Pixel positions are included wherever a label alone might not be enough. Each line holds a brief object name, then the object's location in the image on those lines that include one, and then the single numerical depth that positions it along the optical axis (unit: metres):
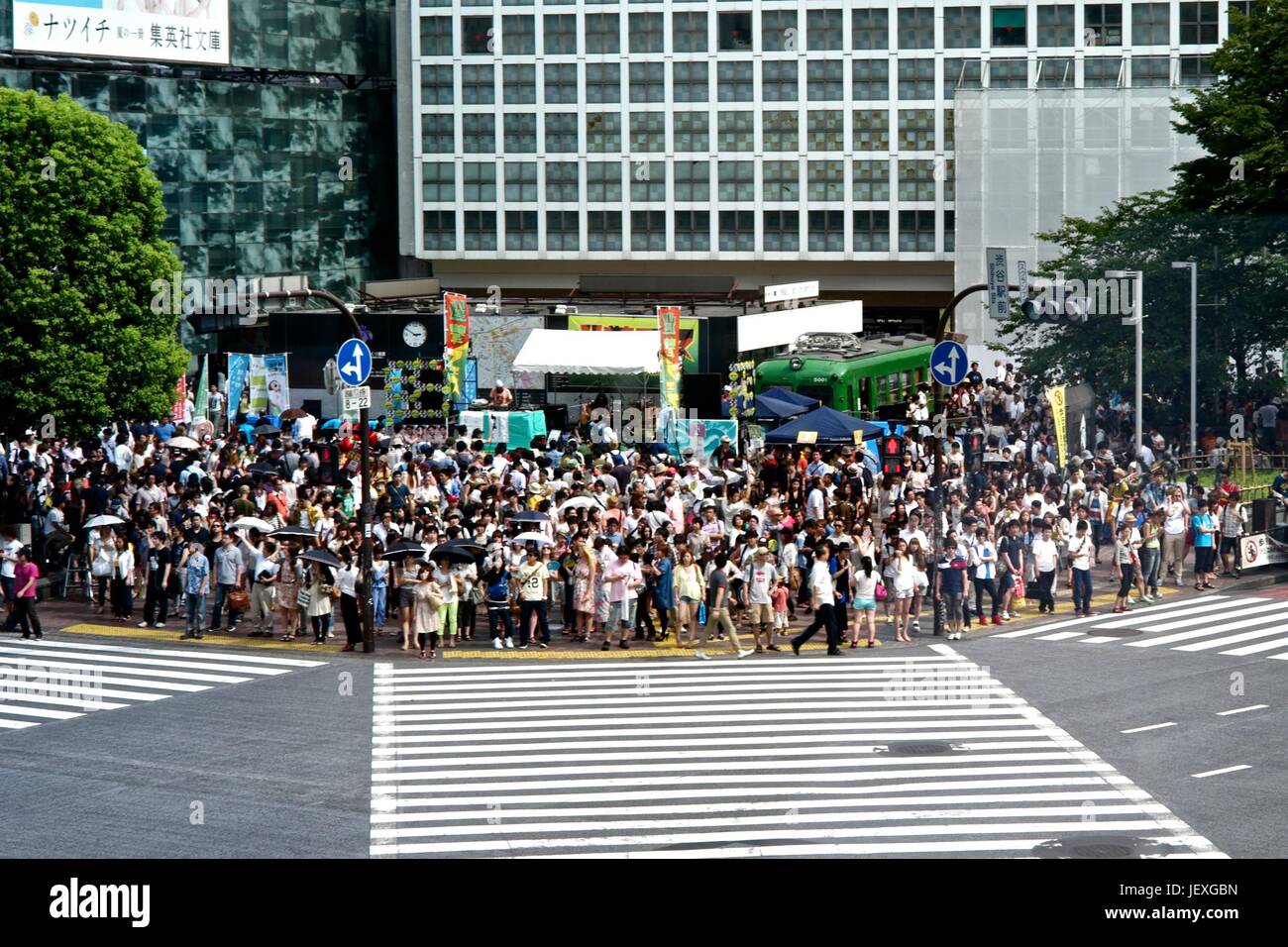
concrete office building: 71.94
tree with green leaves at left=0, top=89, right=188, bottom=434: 41.91
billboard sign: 65.62
